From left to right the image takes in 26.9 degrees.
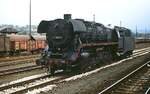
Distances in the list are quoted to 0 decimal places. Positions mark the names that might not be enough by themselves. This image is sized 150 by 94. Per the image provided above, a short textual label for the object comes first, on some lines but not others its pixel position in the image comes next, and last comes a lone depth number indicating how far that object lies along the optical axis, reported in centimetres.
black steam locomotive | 1786
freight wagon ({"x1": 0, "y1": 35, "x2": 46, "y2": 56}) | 3212
